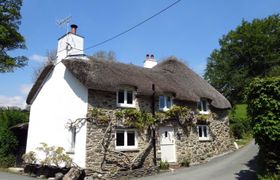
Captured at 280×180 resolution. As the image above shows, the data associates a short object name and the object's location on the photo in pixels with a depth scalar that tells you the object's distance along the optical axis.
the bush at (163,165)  15.53
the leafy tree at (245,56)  41.16
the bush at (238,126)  26.02
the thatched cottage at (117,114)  13.95
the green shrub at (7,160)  19.36
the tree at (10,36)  20.75
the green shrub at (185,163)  16.59
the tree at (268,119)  8.59
